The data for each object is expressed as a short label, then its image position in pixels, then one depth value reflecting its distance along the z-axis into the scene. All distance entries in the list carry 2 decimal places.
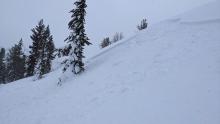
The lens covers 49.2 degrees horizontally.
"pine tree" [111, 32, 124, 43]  100.09
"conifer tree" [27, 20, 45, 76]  46.53
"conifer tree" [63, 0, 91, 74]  23.67
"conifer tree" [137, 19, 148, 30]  67.50
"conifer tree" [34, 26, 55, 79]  49.16
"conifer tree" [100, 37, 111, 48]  77.88
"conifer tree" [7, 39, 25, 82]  60.69
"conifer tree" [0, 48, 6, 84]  63.62
